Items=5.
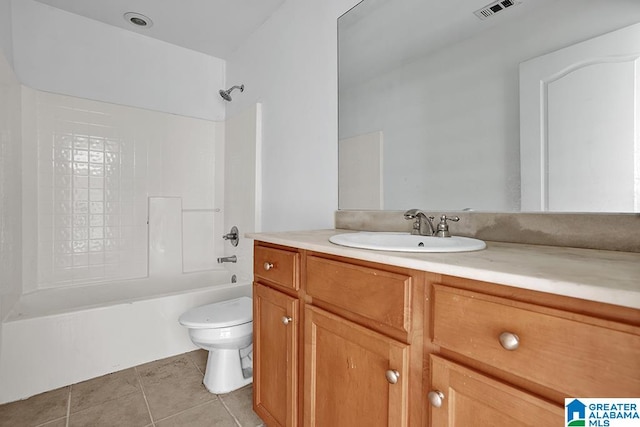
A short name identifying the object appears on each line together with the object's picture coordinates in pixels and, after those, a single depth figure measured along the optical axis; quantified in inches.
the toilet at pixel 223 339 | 62.9
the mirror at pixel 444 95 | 38.6
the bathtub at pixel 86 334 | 63.0
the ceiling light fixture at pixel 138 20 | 86.9
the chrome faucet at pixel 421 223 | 45.3
